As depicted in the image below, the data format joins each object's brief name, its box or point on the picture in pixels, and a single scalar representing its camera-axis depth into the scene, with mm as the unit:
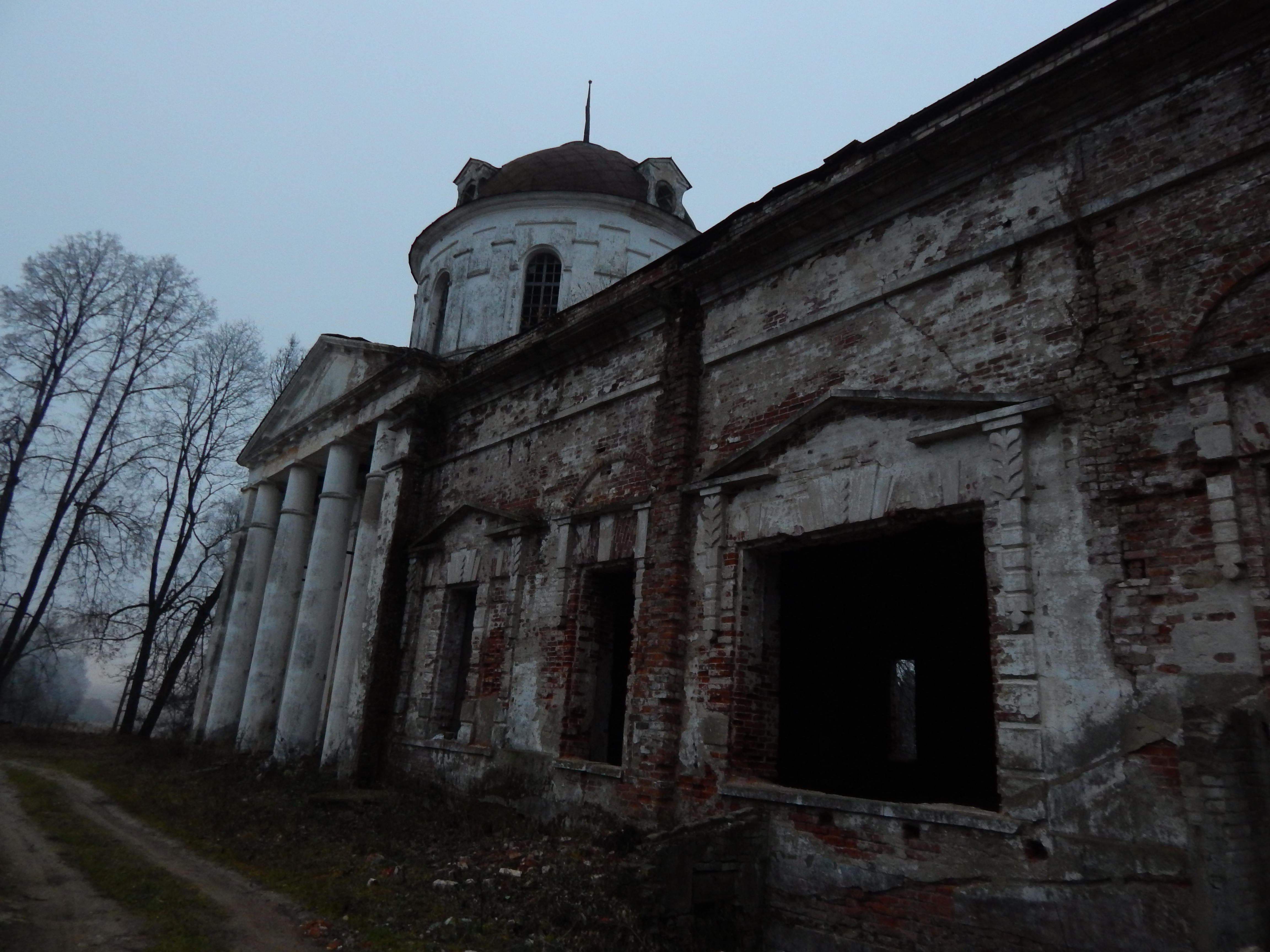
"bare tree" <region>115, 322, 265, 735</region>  23703
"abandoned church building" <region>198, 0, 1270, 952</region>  5133
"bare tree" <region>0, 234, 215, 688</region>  21969
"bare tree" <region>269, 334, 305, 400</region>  27044
